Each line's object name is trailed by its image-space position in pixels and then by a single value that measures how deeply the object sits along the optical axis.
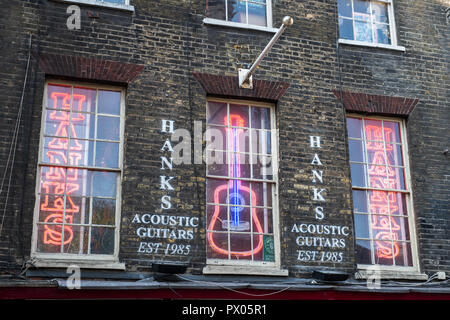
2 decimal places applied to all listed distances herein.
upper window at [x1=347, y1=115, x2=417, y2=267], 10.65
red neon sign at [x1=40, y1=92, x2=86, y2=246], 9.22
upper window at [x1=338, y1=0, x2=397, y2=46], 11.82
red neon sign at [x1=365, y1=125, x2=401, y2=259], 10.70
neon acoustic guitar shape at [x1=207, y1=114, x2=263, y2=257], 9.89
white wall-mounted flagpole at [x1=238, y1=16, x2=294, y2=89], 9.84
